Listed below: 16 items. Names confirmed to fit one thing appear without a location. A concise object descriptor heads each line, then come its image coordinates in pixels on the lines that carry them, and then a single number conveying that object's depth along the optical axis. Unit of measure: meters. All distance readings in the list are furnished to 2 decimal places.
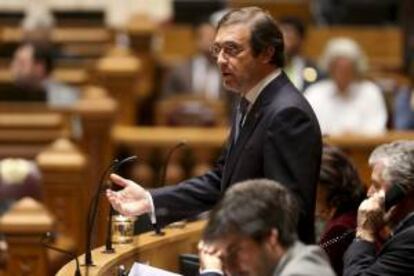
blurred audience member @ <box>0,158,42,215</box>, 14.60
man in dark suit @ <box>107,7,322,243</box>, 8.63
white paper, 9.22
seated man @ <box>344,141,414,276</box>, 9.19
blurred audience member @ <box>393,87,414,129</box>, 18.70
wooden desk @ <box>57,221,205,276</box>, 9.52
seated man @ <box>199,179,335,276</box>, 7.12
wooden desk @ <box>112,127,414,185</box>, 16.36
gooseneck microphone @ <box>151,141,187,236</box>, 10.93
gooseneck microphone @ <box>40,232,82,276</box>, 9.07
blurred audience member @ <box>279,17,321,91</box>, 19.23
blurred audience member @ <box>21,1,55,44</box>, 21.58
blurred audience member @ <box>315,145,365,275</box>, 10.58
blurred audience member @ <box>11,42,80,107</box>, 20.06
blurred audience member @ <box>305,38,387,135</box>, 18.34
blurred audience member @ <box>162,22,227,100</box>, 20.81
